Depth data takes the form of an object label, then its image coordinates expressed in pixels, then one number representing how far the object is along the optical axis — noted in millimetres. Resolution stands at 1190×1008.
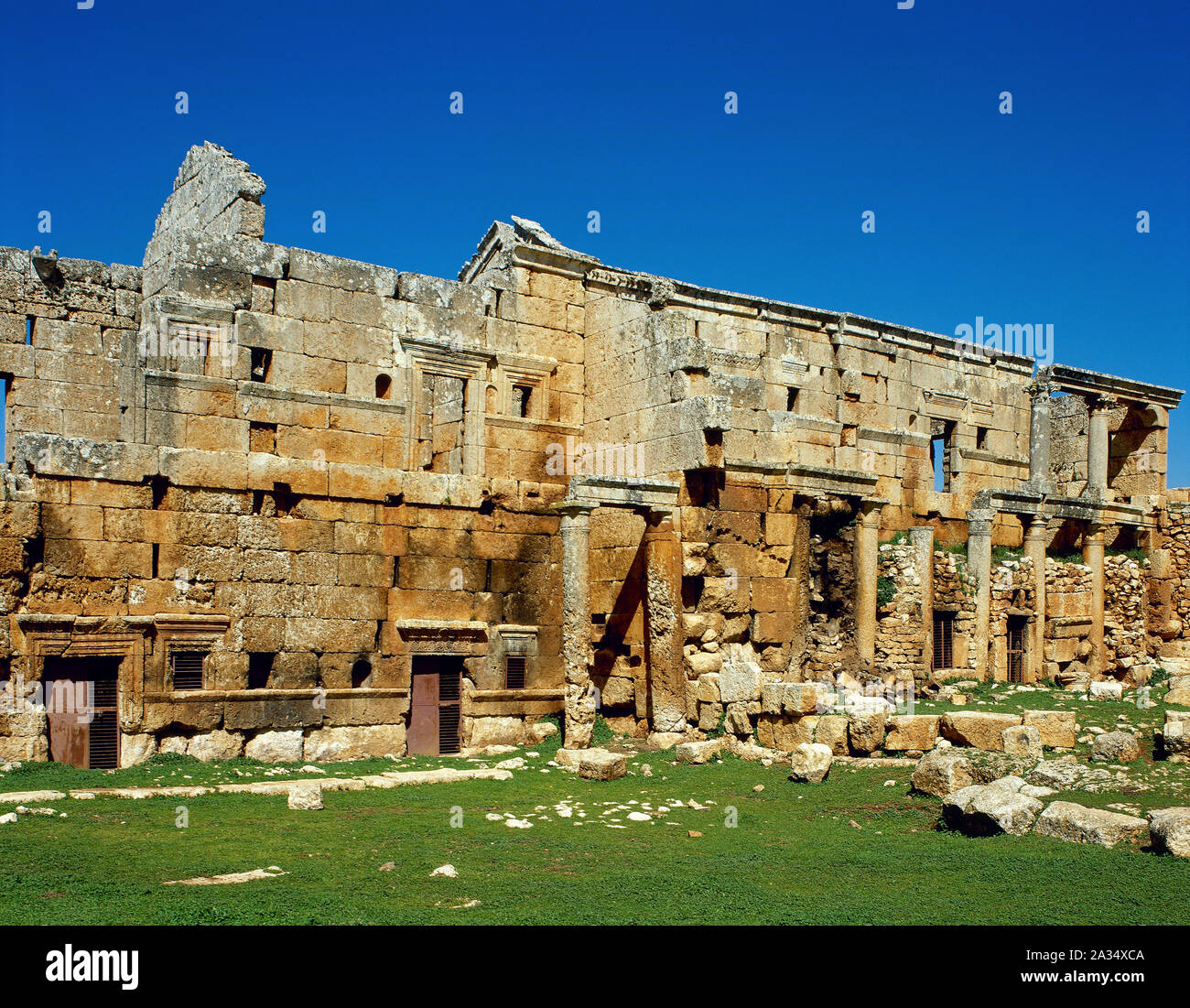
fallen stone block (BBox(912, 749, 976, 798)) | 11695
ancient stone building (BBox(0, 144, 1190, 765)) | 14336
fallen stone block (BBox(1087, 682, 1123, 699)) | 21094
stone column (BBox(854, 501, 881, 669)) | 20875
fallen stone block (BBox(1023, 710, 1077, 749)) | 13828
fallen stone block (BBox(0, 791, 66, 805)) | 11088
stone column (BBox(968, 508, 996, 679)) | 24094
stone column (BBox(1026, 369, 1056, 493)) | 26094
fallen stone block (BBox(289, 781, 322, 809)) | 11672
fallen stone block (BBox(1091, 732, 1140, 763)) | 12766
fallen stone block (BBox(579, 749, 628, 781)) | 13875
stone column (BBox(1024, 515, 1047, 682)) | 24516
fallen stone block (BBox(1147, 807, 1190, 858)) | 8867
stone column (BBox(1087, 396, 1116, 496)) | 26625
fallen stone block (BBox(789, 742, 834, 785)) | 13297
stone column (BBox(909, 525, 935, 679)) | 23391
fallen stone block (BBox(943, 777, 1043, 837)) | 10094
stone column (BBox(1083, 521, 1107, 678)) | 25047
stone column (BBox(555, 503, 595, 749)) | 15953
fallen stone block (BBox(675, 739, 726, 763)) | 14836
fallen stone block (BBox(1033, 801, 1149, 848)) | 9484
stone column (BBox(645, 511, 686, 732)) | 16219
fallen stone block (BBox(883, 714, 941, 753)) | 14312
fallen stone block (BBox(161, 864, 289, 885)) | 8422
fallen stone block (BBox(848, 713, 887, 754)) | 14250
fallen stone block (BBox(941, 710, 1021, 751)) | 13500
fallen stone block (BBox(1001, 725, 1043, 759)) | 12898
